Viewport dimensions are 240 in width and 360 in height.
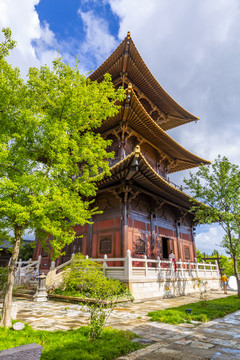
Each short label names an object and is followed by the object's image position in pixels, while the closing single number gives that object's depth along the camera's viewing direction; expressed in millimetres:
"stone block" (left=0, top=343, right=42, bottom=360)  1886
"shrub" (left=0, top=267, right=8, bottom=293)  6173
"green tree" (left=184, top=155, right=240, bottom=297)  11883
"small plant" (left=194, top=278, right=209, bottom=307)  14231
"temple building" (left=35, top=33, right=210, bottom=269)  11852
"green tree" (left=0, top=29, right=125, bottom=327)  5266
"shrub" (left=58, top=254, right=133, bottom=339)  8630
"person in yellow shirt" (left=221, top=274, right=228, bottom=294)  16680
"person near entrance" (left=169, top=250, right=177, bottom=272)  12567
